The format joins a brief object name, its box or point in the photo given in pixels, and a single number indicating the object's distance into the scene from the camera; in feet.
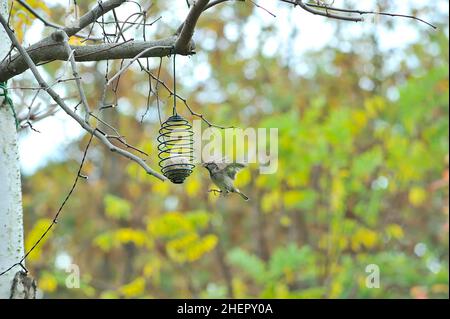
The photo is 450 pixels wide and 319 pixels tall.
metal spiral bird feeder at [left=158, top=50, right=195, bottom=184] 20.53
